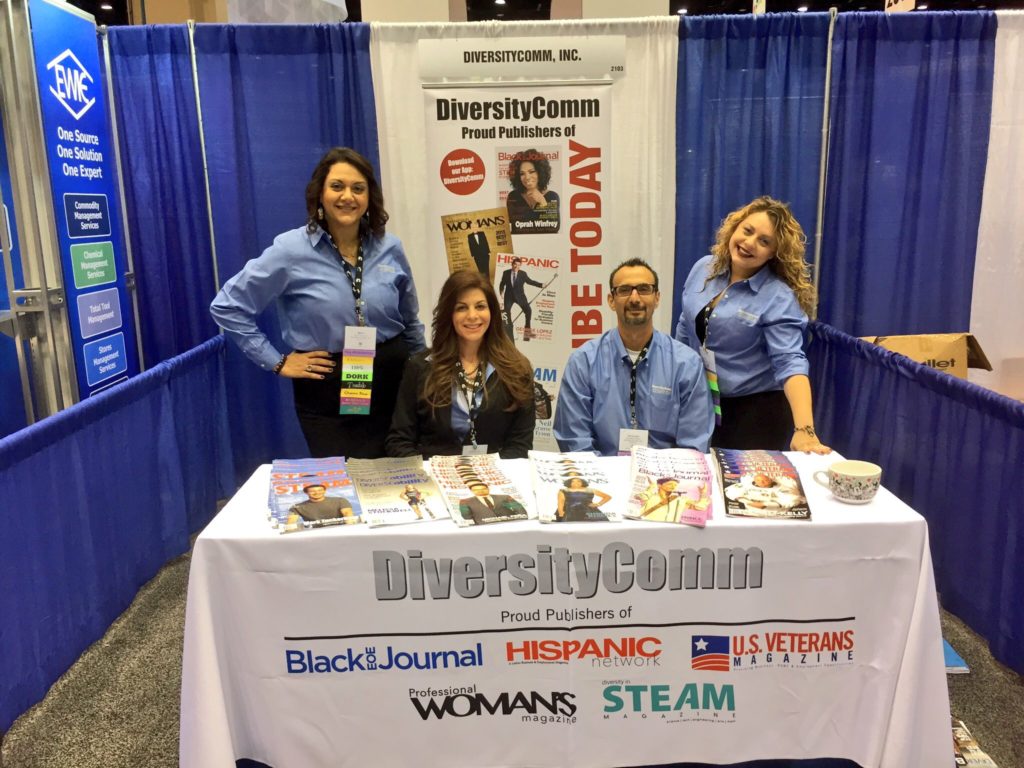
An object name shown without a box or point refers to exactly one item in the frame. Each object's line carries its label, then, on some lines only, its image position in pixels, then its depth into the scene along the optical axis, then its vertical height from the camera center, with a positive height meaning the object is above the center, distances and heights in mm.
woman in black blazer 2256 -461
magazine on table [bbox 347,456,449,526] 1679 -597
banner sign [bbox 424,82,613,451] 3641 +106
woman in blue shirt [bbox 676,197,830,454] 2502 -332
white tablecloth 1633 -886
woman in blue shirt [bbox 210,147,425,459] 2619 -236
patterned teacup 1695 -567
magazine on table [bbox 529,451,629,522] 1672 -598
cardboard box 3641 -615
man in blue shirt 2271 -489
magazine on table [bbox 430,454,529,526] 1670 -596
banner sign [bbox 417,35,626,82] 3537 +753
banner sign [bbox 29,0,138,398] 2820 +179
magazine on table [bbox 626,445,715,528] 1659 -590
